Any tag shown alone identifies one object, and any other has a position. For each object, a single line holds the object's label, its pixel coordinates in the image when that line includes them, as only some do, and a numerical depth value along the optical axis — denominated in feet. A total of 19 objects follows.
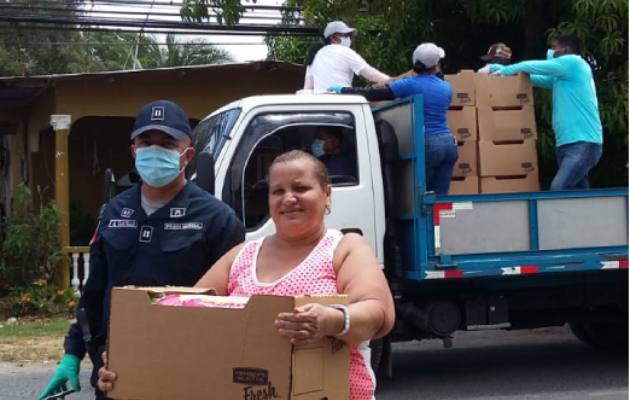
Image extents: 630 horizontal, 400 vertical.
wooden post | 43.78
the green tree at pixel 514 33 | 33.86
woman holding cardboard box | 8.64
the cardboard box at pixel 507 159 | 24.70
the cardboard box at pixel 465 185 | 24.49
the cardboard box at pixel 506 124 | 24.82
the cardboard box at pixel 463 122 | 24.63
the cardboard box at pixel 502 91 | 24.89
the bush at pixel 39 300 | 40.06
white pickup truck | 22.81
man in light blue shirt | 25.05
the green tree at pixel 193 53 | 112.16
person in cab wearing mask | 23.25
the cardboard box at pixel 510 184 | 24.75
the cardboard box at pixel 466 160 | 24.59
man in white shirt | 25.72
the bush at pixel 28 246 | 40.91
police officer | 10.74
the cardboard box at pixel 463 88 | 24.66
